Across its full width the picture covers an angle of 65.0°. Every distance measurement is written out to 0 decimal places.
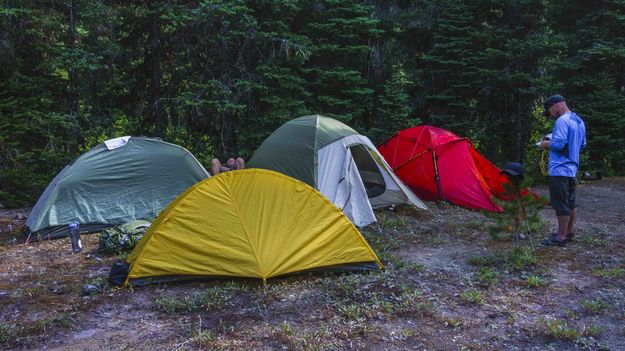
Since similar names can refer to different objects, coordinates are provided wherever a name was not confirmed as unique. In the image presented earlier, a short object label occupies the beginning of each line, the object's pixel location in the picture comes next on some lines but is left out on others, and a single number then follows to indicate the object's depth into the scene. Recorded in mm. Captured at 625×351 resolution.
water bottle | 7004
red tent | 9508
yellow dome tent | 5441
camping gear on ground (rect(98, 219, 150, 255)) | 6855
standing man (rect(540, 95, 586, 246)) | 6473
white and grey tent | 8172
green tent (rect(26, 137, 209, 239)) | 7832
